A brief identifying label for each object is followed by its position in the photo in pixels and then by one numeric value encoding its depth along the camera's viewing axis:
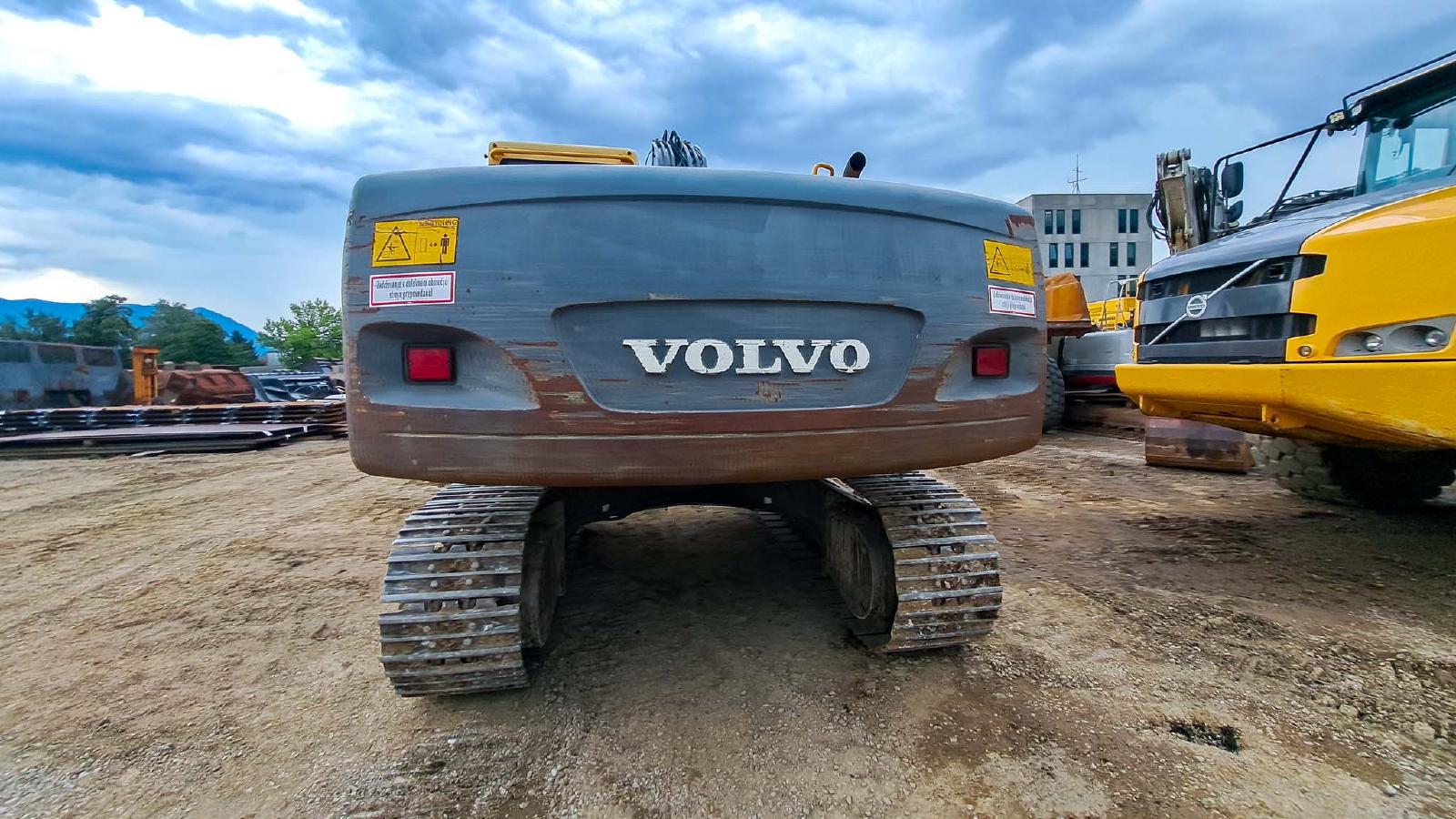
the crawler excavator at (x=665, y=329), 1.55
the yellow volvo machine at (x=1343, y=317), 2.64
